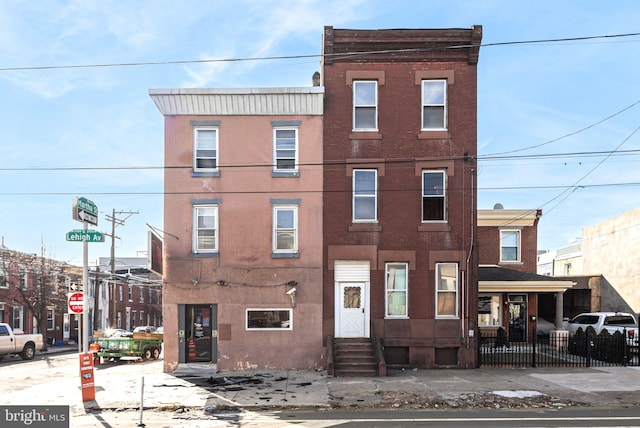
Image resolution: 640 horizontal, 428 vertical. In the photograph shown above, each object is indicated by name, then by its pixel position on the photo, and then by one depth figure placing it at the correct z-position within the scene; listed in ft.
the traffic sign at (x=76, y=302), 44.65
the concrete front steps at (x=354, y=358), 53.52
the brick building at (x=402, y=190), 59.62
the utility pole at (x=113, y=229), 125.04
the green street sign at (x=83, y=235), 43.39
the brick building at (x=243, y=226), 59.36
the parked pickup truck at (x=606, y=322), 73.97
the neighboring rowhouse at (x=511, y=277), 81.41
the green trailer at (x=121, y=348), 73.77
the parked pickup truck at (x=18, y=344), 84.74
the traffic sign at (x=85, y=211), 43.01
